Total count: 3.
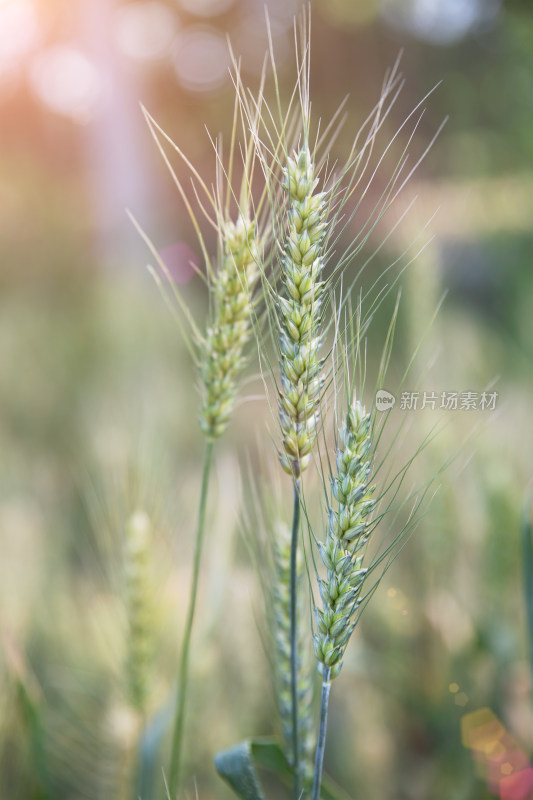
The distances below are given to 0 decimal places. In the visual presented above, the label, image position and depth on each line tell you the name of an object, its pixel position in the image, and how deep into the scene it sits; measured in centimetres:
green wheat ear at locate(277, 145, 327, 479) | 59
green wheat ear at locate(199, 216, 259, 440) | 63
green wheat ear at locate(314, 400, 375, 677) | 59
